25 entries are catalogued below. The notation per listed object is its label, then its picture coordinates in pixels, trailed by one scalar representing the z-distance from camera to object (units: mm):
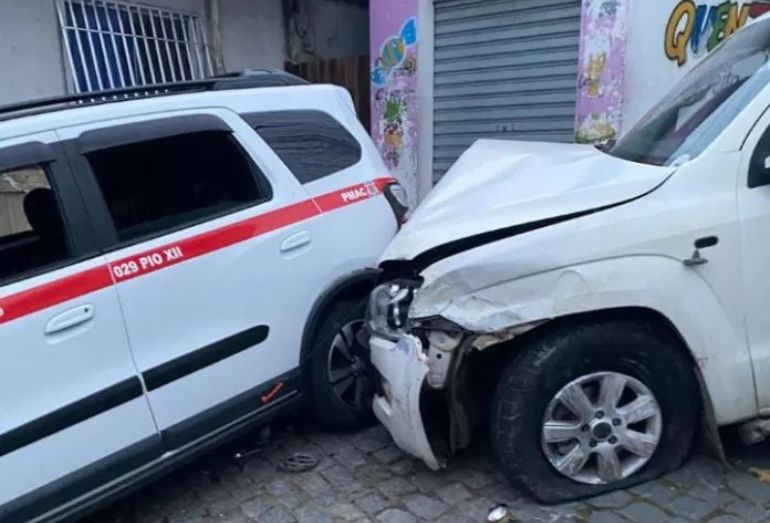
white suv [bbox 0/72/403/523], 2893
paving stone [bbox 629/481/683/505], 3203
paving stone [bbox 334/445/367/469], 3808
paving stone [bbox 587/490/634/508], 3186
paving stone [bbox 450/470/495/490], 3486
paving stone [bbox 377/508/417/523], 3250
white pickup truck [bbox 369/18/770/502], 3037
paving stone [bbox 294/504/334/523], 3306
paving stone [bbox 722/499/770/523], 3029
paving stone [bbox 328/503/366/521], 3311
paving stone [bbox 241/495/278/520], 3389
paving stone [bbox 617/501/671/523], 3076
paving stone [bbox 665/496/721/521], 3084
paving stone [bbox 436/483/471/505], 3379
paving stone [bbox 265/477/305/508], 3463
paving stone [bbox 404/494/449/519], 3277
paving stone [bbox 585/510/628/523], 3086
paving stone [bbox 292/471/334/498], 3539
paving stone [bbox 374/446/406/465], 3820
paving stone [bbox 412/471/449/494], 3494
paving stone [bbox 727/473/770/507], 3154
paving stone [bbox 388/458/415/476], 3672
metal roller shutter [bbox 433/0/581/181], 7652
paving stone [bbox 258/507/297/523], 3316
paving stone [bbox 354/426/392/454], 3969
